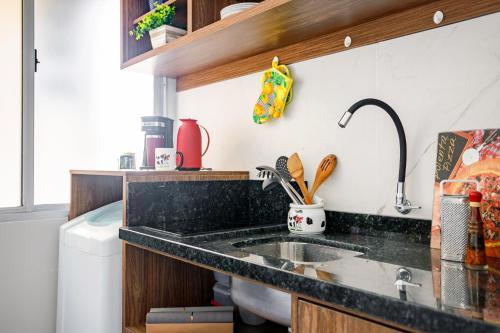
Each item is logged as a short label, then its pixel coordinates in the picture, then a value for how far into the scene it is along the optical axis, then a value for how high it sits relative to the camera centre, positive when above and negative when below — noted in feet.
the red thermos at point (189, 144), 5.97 +0.38
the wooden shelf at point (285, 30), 4.07 +1.73
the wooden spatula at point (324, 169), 4.90 +0.01
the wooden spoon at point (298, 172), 4.94 -0.03
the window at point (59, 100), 6.20 +1.20
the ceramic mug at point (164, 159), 5.61 +0.15
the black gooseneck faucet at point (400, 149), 4.08 +0.22
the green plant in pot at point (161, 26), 6.08 +2.30
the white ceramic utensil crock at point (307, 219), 4.58 -0.58
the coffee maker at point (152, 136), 6.07 +0.52
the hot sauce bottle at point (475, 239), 2.90 -0.51
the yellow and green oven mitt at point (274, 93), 5.45 +1.08
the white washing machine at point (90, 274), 5.03 -1.42
